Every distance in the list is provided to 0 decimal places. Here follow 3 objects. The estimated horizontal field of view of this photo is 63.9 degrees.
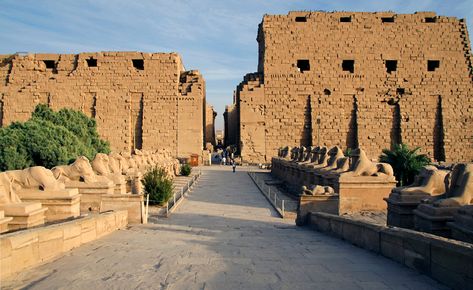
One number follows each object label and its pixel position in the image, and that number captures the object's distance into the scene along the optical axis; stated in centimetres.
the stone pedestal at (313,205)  820
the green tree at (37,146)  1504
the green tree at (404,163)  1577
